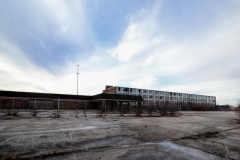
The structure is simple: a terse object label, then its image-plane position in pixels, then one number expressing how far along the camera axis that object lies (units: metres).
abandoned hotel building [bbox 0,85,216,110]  33.31
